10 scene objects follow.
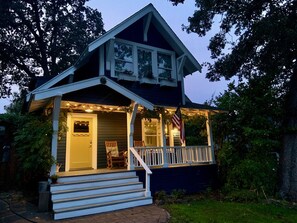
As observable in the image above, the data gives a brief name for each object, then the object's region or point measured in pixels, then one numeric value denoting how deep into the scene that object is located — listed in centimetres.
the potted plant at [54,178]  611
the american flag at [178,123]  811
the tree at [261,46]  792
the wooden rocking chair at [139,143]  970
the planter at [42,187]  594
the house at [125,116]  633
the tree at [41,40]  1747
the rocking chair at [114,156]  855
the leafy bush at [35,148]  623
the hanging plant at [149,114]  824
